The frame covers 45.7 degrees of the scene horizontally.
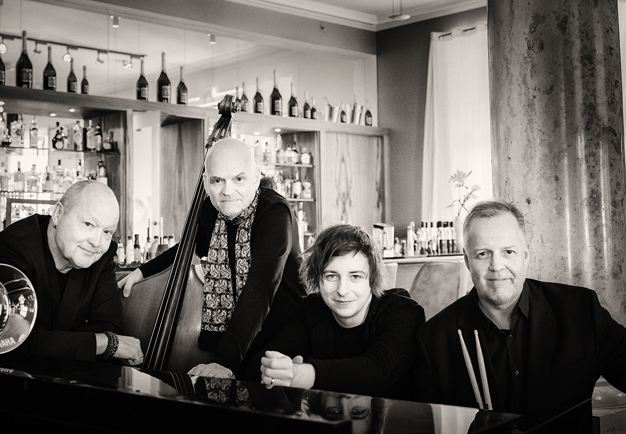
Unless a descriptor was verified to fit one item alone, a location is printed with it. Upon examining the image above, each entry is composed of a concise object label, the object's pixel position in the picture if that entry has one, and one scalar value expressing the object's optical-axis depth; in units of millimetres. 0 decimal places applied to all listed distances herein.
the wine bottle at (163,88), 6762
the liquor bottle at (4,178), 5770
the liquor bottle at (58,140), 6098
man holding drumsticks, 1851
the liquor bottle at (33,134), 5996
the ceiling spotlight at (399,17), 6740
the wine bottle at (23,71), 5977
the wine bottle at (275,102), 7629
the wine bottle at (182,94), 6812
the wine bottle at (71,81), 6320
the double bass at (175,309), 2256
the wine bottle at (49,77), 6164
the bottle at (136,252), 6148
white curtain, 7434
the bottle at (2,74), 5906
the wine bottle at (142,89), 6498
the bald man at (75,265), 2211
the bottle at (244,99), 7305
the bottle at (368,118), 8312
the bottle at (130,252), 6133
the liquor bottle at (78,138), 6203
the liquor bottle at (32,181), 5910
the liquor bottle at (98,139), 6257
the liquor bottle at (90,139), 6234
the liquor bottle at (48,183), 5977
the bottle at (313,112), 7781
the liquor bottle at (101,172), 6256
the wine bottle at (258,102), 7425
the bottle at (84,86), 6298
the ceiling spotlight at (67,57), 6211
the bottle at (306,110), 7773
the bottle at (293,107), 7711
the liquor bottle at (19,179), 5845
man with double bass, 2215
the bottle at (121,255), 6058
